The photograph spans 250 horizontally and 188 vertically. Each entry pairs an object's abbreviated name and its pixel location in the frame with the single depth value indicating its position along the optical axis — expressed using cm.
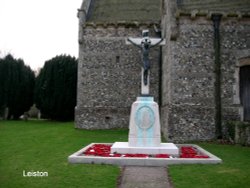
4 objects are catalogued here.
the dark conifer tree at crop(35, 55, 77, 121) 2286
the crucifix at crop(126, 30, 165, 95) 845
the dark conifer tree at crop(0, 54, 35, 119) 2380
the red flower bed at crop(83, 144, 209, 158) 743
